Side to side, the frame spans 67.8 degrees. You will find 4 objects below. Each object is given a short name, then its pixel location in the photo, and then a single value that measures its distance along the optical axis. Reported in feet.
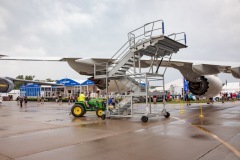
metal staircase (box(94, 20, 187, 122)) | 27.06
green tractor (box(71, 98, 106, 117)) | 33.01
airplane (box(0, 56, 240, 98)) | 31.37
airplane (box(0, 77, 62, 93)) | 64.42
